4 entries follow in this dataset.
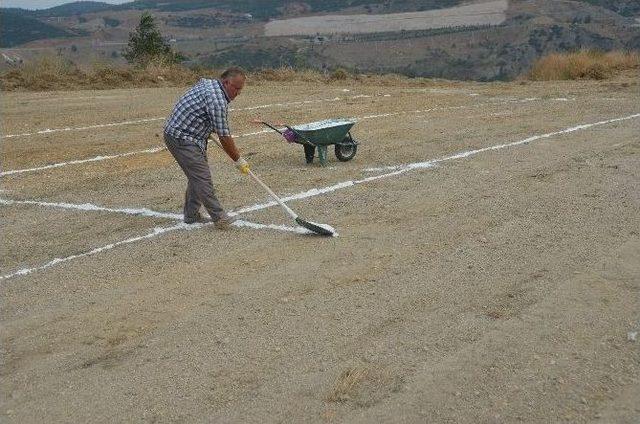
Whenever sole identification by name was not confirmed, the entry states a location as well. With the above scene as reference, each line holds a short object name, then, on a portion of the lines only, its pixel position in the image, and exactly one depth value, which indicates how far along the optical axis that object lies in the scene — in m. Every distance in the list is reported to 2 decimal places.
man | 7.78
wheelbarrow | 10.41
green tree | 34.12
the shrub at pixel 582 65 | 23.67
